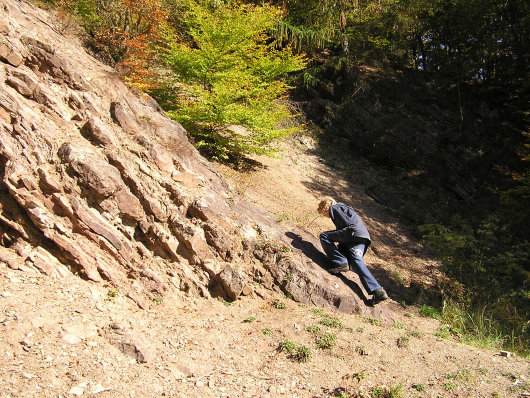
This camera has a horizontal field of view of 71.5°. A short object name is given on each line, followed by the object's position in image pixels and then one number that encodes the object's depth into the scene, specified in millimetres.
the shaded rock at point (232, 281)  5352
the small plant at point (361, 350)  4586
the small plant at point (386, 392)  3807
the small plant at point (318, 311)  5375
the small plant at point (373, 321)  5470
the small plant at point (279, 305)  5406
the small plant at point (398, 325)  5596
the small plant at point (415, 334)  5165
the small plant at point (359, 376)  4070
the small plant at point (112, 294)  4572
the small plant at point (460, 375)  4195
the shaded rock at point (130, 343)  3912
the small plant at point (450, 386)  4012
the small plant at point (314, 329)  4867
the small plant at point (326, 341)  4605
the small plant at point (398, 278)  8055
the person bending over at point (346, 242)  5996
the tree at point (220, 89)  8391
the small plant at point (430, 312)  6299
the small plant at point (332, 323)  5039
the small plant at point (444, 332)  5496
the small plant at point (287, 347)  4496
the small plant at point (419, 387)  3975
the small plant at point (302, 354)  4375
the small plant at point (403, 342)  4840
